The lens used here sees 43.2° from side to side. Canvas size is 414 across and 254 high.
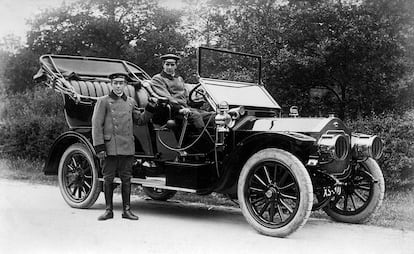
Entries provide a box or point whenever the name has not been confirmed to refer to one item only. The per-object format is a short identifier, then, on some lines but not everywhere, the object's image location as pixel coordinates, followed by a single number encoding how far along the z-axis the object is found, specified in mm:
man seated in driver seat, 6395
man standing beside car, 6301
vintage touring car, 5508
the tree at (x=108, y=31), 8340
